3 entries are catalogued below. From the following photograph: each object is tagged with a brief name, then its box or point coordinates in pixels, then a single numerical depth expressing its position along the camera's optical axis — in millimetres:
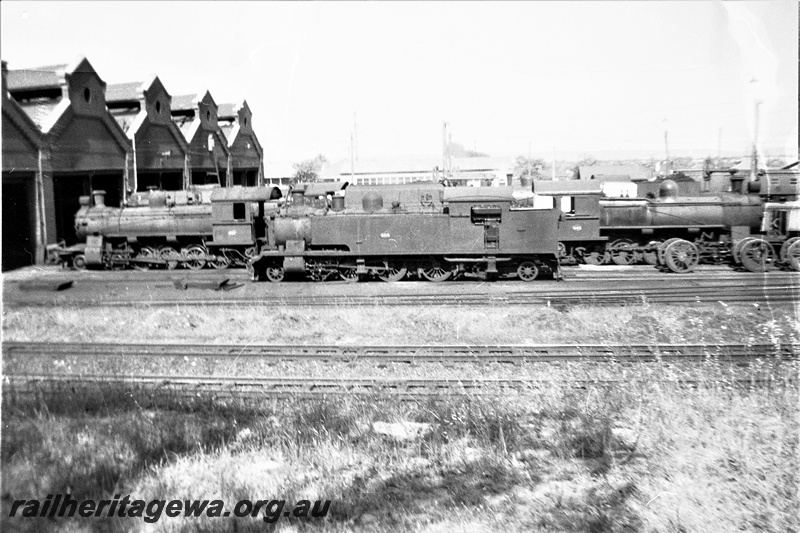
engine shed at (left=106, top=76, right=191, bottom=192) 24625
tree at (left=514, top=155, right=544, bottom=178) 70906
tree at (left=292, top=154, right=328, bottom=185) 33569
